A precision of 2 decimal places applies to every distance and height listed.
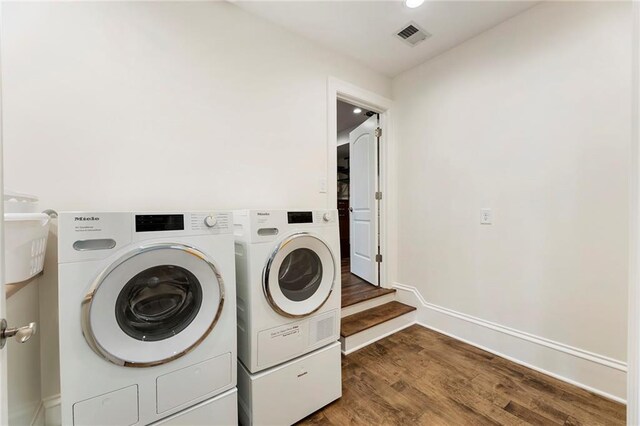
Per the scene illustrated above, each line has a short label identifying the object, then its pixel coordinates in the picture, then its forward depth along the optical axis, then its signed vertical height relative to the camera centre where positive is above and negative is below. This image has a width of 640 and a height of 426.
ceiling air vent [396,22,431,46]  2.02 +1.41
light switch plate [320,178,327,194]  2.24 +0.22
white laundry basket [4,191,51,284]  0.88 -0.09
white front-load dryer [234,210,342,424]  1.29 -0.54
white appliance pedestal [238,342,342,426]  1.28 -0.93
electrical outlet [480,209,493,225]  2.05 -0.05
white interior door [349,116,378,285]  2.84 +0.11
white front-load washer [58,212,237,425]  0.91 -0.42
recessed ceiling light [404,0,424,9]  1.73 +1.38
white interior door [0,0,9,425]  0.57 -0.32
